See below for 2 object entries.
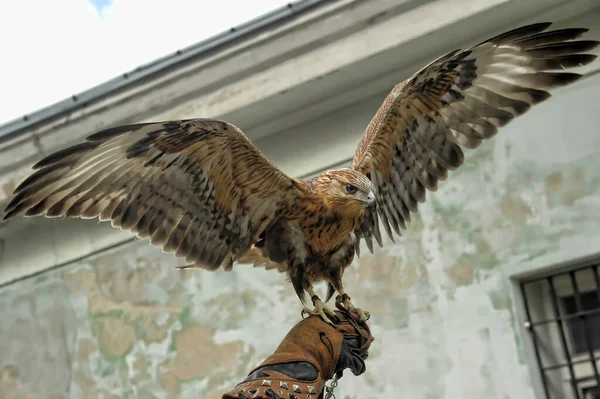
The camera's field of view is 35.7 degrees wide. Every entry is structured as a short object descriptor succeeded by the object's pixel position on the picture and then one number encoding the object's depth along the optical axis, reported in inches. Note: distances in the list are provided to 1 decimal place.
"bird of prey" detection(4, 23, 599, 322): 136.0
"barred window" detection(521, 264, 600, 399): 207.2
